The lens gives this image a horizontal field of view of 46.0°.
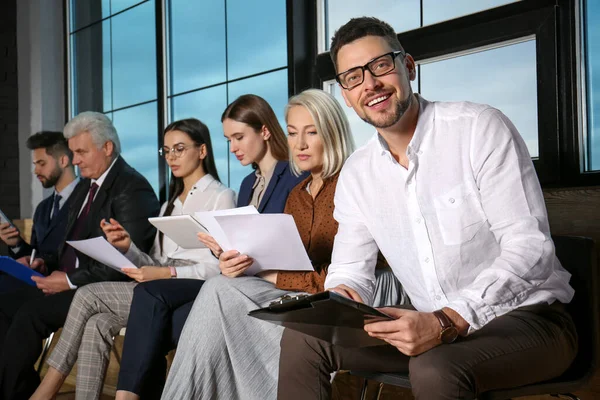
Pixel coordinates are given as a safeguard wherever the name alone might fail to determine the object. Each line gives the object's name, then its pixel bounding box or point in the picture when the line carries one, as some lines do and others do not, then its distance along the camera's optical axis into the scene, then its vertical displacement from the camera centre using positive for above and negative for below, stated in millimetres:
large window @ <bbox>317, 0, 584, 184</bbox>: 2355 +499
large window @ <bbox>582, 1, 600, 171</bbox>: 2336 +395
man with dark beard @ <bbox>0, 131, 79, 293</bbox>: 3838 +13
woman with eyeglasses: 2713 -325
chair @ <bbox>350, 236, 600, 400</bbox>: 1527 -285
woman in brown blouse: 2133 -371
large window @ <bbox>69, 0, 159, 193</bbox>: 4543 +946
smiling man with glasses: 1394 -106
